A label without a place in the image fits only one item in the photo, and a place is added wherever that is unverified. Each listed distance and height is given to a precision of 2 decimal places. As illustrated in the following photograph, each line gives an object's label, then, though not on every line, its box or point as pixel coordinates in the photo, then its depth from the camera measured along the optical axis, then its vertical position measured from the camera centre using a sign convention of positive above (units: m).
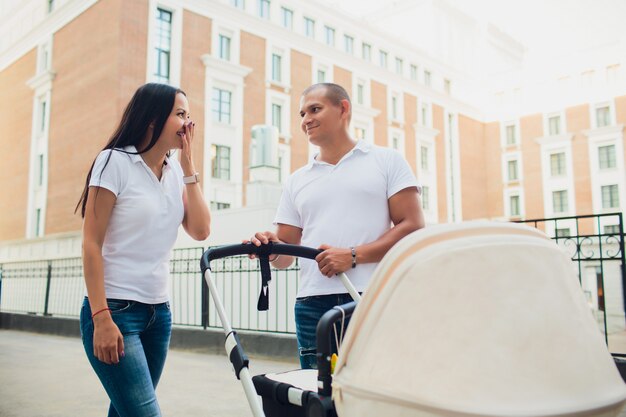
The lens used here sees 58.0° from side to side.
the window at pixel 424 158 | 42.12 +8.16
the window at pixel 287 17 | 33.22 +14.72
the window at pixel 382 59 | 39.81 +14.73
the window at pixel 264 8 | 31.63 +14.50
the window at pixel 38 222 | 28.97 +2.30
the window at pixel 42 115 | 30.06 +8.11
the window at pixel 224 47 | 29.42 +11.48
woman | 2.08 +0.10
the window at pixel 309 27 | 34.66 +14.77
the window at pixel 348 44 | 37.38 +14.82
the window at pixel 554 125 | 43.19 +10.82
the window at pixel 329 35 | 36.06 +14.84
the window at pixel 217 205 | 27.38 +3.01
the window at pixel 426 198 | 41.59 +5.07
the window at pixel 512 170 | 45.72 +7.82
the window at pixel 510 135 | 46.03 +10.74
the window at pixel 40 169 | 29.64 +5.14
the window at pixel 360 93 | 37.31 +11.52
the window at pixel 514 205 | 45.22 +4.98
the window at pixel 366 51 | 38.78 +14.83
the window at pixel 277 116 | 31.74 +8.49
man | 2.65 +0.29
